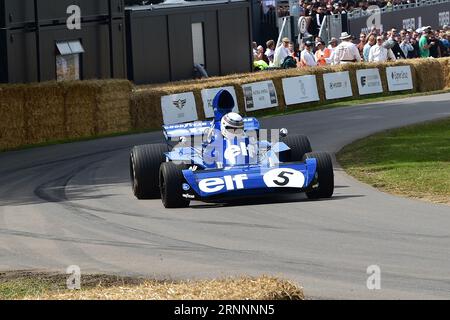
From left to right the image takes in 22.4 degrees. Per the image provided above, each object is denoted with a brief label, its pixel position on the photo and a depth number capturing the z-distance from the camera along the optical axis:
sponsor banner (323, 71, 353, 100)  30.56
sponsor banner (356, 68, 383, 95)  31.34
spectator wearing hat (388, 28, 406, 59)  35.09
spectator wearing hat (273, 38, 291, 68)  32.53
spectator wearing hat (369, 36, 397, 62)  32.66
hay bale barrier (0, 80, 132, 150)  23.98
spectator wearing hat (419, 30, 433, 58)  36.03
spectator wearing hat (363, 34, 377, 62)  33.50
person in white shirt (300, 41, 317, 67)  32.12
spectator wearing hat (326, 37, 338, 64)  32.62
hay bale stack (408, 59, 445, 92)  32.38
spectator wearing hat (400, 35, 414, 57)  36.19
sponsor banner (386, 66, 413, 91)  32.03
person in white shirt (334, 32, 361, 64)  31.84
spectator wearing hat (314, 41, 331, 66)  32.81
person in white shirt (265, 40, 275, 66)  33.97
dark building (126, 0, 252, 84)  32.28
